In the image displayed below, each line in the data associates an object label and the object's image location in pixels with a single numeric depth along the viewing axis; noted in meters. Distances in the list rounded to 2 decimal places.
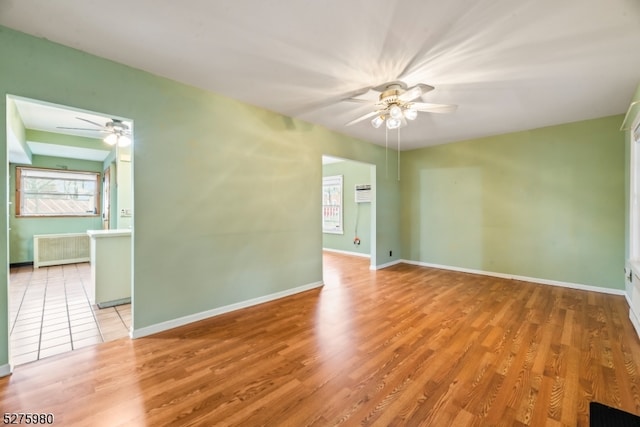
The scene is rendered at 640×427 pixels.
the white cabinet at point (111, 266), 3.25
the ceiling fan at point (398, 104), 2.70
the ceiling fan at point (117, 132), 3.87
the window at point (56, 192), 5.62
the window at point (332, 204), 7.31
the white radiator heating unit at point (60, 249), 5.36
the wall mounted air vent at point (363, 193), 6.60
